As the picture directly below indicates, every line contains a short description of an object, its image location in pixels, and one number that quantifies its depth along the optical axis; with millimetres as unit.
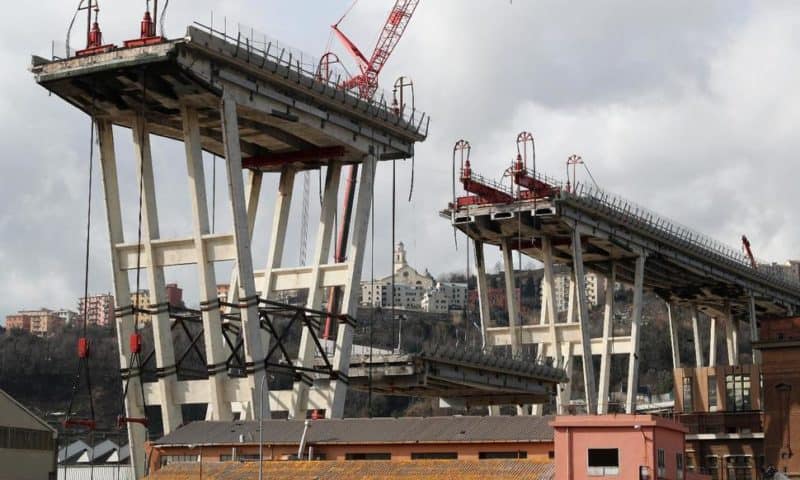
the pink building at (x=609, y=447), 63844
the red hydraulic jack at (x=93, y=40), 82731
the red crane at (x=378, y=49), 126938
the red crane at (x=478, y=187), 120375
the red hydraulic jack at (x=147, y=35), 80500
